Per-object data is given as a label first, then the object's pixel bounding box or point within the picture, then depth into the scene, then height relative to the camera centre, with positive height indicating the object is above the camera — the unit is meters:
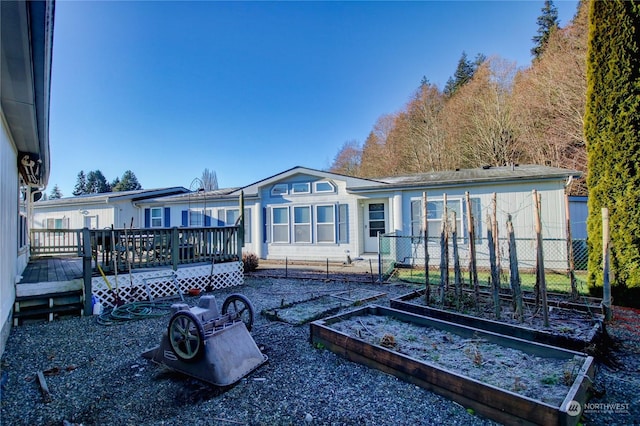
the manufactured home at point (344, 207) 9.54 +0.53
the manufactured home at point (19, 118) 2.38 +1.55
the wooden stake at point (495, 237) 5.06 -0.33
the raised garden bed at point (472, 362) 2.33 -1.48
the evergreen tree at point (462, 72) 26.81 +13.05
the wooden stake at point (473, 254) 5.15 -0.63
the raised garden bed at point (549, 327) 3.67 -1.50
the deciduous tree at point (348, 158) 28.67 +5.90
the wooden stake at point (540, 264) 4.17 -0.66
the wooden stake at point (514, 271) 4.50 -0.80
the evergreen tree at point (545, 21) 23.86 +15.91
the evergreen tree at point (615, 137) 5.91 +1.54
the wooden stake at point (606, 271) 4.80 -0.90
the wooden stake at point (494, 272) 4.65 -0.85
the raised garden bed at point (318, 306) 5.21 -1.61
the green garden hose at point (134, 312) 5.32 -1.58
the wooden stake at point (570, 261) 5.21 -0.79
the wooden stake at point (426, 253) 5.66 -0.67
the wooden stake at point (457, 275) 5.29 -0.98
